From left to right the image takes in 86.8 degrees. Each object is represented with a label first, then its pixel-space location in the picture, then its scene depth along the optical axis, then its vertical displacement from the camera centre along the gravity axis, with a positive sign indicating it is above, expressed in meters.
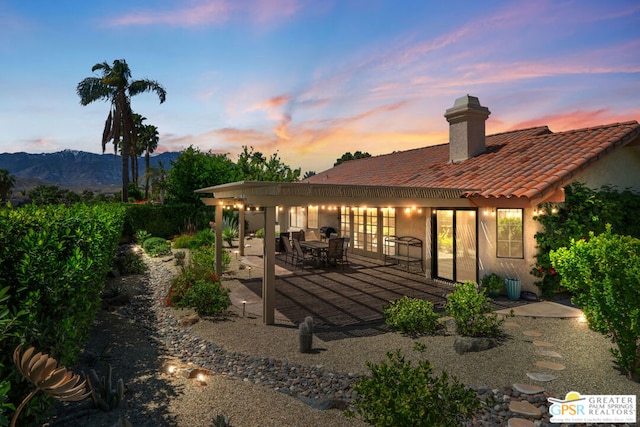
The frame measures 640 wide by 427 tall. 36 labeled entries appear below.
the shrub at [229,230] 19.31 -1.23
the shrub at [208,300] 7.79 -2.09
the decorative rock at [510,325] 7.01 -2.41
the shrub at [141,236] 19.63 -1.54
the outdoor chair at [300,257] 12.94 -1.89
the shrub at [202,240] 16.53 -1.52
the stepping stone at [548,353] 5.55 -2.39
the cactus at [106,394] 3.79 -2.13
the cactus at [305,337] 5.79 -2.18
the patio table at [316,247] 13.13 -1.48
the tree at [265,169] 31.72 +4.03
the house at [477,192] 8.13 +0.43
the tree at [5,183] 42.03 +3.43
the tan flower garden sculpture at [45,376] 2.20 -1.10
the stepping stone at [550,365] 5.07 -2.38
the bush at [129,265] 12.31 -2.05
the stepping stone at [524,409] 3.94 -2.38
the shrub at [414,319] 6.66 -2.18
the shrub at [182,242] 17.39 -1.71
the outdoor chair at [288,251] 14.53 -1.88
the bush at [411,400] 2.65 -1.56
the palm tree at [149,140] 53.53 +11.24
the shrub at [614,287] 4.38 -1.07
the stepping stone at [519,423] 3.75 -2.39
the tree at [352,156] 48.69 +7.81
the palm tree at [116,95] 26.09 +8.93
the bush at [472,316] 6.25 -2.00
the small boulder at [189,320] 7.29 -2.40
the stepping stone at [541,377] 4.70 -2.36
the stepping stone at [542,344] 5.98 -2.40
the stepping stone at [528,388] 4.39 -2.36
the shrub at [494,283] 9.14 -2.02
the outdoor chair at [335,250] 12.85 -1.55
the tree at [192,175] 24.23 +2.57
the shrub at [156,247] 16.09 -1.85
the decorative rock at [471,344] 5.66 -2.28
